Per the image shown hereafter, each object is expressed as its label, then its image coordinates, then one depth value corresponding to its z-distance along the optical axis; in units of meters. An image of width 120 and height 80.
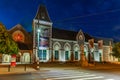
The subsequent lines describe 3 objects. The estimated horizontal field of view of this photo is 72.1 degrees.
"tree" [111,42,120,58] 24.70
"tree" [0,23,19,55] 12.87
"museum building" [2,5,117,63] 19.60
